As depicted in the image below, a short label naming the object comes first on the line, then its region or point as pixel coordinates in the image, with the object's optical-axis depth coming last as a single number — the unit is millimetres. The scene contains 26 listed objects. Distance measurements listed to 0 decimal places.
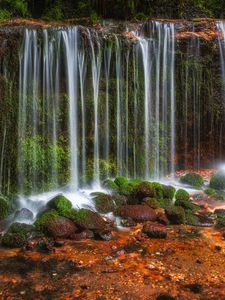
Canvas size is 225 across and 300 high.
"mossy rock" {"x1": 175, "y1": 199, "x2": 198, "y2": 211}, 9422
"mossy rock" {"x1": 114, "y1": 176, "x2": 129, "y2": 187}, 10602
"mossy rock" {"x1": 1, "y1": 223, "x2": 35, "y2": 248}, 7336
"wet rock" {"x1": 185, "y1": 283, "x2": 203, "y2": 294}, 5562
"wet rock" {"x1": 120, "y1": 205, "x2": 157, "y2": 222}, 8703
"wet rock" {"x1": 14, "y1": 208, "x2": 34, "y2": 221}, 8766
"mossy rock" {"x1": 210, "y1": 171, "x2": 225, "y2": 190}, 11469
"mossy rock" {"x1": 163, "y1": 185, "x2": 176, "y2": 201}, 10141
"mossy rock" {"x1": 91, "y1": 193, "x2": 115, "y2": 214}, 9250
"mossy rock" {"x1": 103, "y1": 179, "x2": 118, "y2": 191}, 10519
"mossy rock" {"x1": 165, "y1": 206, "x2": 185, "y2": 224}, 8594
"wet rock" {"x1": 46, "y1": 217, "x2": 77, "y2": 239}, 7680
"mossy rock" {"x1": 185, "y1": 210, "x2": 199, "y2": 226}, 8606
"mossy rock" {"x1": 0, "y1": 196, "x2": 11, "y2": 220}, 9258
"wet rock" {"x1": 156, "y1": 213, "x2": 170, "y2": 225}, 8531
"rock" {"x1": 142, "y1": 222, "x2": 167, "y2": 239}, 7664
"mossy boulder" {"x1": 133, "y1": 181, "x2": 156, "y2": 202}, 9781
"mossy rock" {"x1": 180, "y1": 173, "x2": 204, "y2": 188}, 11781
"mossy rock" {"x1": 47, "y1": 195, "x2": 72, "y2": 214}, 8648
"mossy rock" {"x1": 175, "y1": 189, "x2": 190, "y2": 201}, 9946
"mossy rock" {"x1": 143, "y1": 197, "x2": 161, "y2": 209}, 9414
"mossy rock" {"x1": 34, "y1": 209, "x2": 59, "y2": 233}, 7855
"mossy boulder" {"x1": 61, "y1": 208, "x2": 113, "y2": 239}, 7855
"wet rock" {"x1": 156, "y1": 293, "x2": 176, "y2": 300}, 5367
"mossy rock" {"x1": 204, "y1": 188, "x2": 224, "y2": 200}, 10573
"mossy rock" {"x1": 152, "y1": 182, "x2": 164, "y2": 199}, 10064
